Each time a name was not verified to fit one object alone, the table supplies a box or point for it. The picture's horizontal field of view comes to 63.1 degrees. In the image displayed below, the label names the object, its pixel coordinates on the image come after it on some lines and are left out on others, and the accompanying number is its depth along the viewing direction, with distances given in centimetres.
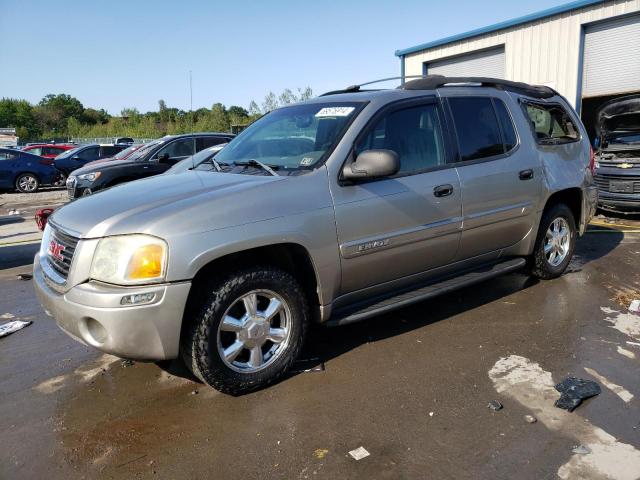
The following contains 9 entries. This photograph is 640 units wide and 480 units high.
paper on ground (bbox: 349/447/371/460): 262
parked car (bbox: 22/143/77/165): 2114
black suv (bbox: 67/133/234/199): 911
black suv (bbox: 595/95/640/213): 869
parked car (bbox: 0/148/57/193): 1680
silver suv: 287
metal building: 1272
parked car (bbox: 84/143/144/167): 1110
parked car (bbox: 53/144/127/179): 1842
